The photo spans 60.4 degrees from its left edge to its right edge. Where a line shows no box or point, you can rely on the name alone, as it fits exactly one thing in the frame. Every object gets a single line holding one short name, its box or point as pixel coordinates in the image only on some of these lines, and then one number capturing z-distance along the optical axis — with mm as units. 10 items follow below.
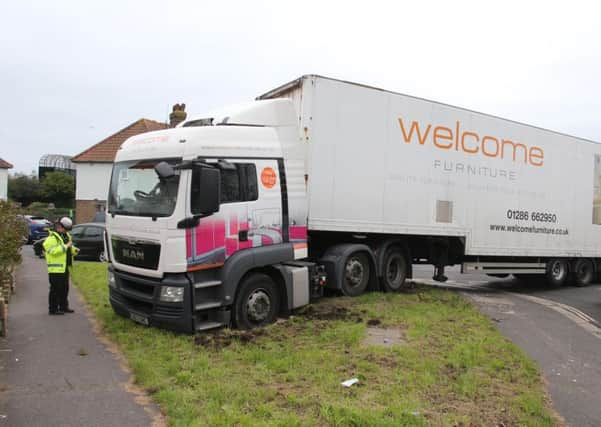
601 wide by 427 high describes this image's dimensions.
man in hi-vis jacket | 8039
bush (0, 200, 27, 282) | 9586
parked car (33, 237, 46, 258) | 16156
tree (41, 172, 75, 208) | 50500
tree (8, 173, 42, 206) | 54375
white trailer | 6398
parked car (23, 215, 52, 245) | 25597
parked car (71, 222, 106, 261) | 17016
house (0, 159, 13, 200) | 45625
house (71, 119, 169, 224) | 33844
